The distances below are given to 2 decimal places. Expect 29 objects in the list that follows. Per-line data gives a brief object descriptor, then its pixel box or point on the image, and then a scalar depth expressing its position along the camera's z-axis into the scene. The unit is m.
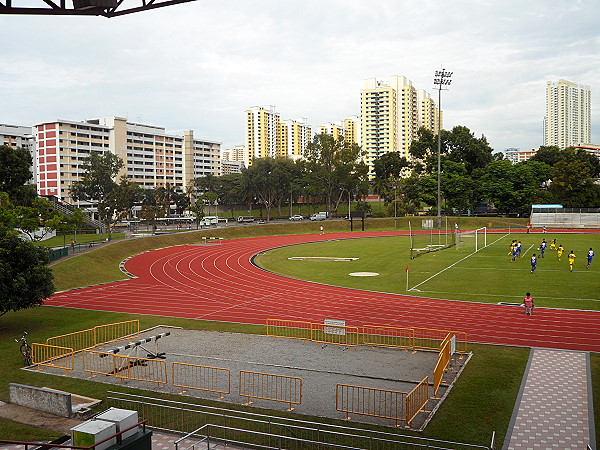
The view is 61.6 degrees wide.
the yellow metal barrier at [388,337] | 20.47
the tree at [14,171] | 49.97
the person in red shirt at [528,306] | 23.89
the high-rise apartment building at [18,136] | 119.14
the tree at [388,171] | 107.06
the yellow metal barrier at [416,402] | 12.86
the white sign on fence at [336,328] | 20.28
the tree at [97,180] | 85.00
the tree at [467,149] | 98.06
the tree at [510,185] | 87.75
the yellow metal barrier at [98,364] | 17.28
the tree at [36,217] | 40.69
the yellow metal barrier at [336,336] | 20.45
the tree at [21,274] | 21.31
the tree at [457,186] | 89.69
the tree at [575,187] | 84.56
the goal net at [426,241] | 51.79
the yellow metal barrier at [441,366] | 14.57
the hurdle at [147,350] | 17.83
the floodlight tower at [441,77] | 74.88
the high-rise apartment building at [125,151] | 116.56
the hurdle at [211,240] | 67.29
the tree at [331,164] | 105.75
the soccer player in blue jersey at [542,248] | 43.62
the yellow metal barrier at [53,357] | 18.23
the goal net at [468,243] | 51.84
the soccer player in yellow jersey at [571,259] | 35.86
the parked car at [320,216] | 104.38
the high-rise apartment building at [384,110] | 193.00
